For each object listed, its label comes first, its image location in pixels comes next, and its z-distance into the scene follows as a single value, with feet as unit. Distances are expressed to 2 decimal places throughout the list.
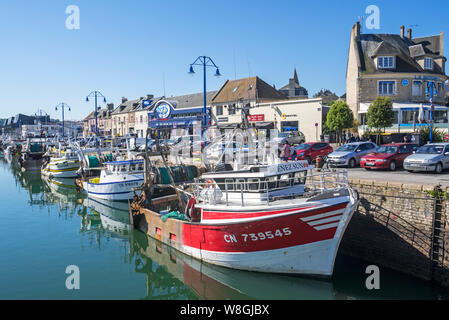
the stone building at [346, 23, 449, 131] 119.96
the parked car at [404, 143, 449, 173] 53.23
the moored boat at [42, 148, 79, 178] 121.29
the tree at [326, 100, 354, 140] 107.34
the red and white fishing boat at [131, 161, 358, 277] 35.22
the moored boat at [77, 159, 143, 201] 80.48
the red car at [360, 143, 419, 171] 59.62
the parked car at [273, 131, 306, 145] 106.46
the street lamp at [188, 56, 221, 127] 80.38
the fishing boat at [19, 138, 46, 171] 163.32
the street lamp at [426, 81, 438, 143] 123.28
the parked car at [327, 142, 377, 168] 66.28
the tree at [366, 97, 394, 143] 101.04
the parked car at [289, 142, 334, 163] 74.04
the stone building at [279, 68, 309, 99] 240.73
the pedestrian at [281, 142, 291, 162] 63.62
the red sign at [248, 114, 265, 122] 140.36
